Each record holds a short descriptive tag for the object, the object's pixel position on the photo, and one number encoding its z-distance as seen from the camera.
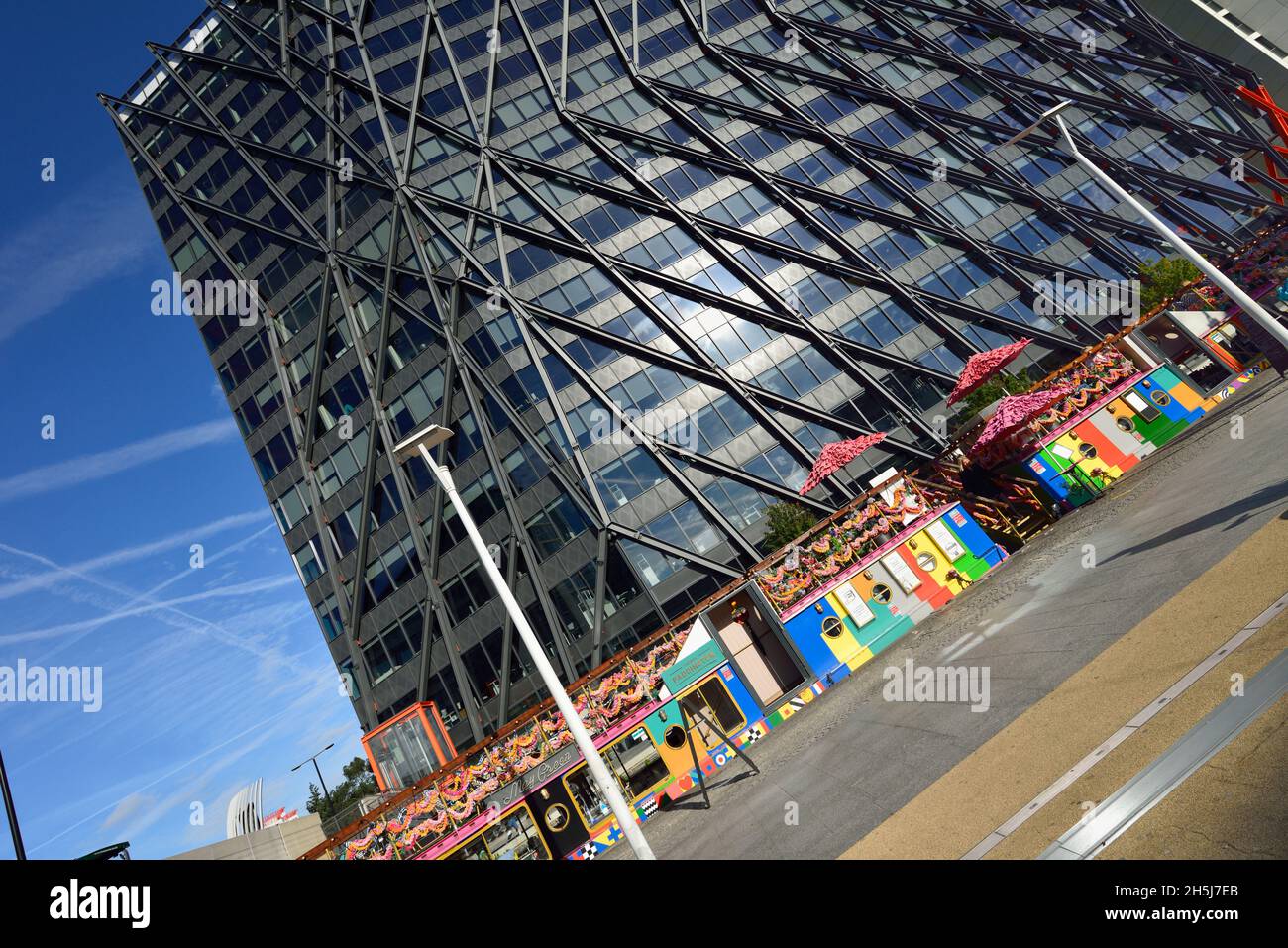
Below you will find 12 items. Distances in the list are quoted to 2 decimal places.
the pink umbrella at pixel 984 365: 31.05
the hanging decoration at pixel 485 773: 20.25
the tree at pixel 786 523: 31.77
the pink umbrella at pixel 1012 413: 28.30
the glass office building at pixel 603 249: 36.12
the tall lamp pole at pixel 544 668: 12.27
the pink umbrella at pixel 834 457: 30.33
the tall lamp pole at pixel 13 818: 17.97
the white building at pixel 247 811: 52.21
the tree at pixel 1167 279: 37.97
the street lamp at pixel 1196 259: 18.45
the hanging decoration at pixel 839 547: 26.64
